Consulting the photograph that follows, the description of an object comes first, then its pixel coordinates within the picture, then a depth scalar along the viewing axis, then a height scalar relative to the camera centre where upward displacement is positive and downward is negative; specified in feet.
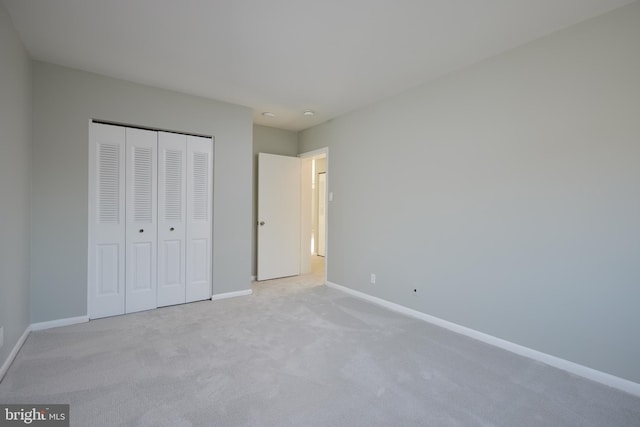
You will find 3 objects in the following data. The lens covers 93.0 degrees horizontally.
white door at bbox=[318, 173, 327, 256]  24.64 -0.10
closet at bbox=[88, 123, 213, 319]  10.71 -0.33
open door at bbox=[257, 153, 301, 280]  16.26 -0.26
